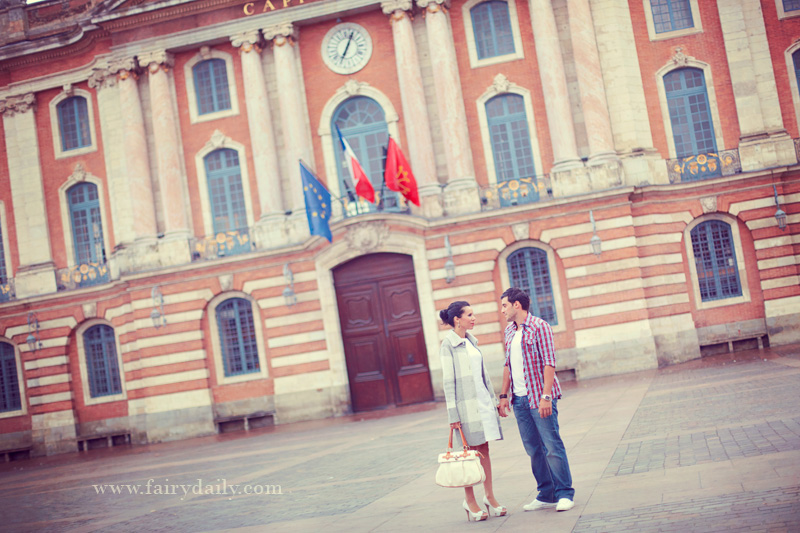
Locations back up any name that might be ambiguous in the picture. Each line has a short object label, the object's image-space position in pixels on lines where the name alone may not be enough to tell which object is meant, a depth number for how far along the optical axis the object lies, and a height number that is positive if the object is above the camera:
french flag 22.77 +4.34
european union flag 22.55 +3.79
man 7.32 -0.82
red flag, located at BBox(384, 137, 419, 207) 22.64 +4.28
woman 7.59 -0.69
